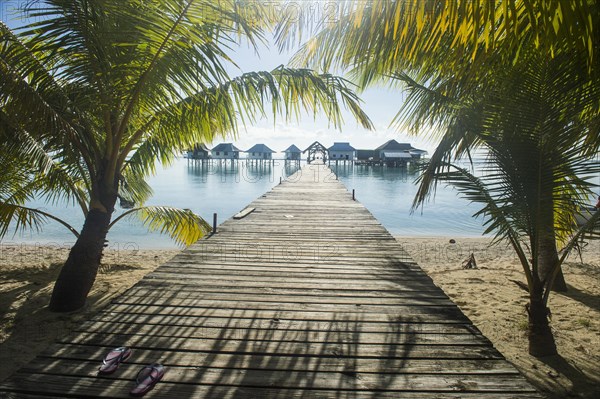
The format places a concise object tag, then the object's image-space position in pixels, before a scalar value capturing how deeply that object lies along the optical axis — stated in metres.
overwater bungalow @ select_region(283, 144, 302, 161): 87.53
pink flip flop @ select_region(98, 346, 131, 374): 2.03
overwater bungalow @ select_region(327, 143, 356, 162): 92.53
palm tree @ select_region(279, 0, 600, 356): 3.56
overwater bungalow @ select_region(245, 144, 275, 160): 92.81
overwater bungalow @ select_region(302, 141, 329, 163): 55.38
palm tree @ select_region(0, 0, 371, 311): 4.46
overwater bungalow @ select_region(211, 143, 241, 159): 85.20
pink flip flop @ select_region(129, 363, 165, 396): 1.86
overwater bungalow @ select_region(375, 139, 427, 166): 78.06
